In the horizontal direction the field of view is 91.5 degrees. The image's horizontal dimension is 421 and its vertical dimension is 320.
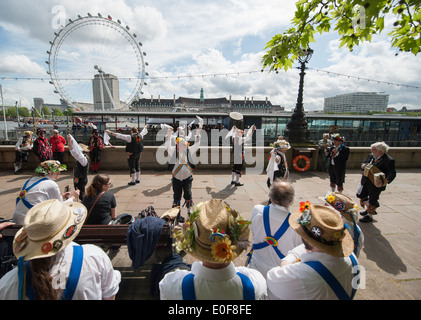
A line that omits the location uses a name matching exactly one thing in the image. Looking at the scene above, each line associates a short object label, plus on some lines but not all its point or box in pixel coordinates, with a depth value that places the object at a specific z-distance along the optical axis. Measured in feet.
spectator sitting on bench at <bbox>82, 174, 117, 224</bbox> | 9.52
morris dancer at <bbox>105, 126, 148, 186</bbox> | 21.56
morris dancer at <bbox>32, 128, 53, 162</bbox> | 20.86
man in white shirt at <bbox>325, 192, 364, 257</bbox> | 6.44
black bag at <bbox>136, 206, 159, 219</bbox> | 10.25
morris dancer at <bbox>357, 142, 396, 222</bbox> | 13.62
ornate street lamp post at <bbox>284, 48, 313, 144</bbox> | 29.91
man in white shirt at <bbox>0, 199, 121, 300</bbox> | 4.09
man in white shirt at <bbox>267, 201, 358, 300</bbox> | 4.34
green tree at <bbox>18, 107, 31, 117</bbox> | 418.59
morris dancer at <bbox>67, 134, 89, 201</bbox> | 14.58
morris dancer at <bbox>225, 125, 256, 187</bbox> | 21.48
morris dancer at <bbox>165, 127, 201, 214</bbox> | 14.42
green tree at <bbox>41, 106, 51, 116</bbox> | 439.63
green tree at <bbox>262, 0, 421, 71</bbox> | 6.60
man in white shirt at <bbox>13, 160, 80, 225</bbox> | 8.72
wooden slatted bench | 7.57
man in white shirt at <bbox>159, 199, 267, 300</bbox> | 4.13
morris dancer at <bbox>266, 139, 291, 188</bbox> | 16.01
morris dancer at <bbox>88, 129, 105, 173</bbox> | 24.07
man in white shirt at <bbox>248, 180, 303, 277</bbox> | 6.84
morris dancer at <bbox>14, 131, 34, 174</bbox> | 23.49
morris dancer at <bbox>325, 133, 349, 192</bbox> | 16.75
